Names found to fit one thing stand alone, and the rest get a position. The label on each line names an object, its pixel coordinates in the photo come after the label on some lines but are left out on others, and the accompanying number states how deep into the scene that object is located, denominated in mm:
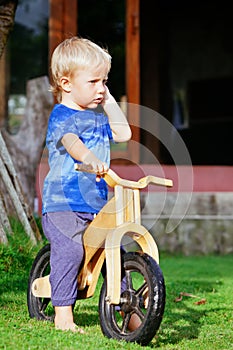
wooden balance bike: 7241
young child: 7749
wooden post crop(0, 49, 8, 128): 19381
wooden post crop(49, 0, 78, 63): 18913
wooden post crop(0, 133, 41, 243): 12010
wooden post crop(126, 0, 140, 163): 19344
